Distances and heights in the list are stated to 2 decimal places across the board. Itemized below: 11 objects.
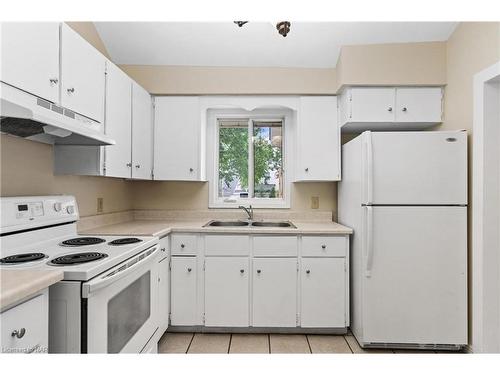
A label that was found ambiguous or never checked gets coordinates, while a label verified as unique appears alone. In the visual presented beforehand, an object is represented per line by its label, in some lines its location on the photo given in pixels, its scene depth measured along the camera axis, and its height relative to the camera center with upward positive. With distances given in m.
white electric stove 1.16 -0.37
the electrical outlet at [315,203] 3.09 -0.13
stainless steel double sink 2.92 -0.33
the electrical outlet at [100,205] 2.51 -0.13
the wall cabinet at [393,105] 2.59 +0.73
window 3.23 +0.35
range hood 1.18 +0.30
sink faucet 3.00 -0.21
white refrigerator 2.18 -0.35
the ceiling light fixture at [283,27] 1.40 +0.75
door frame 2.05 -0.20
